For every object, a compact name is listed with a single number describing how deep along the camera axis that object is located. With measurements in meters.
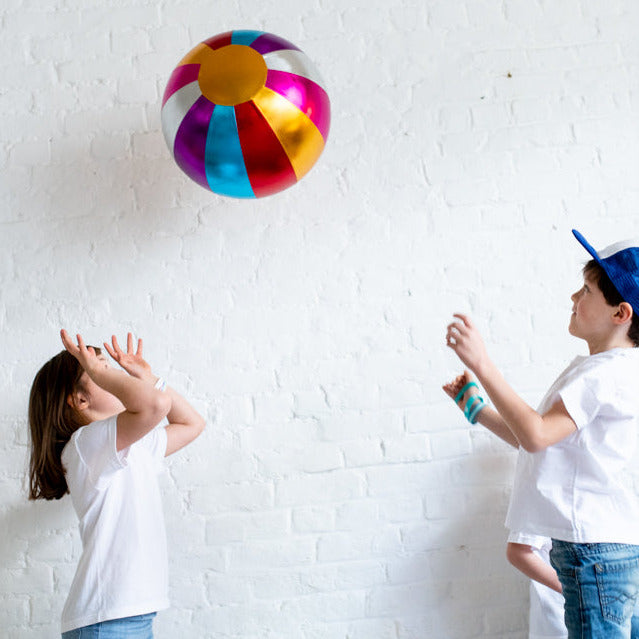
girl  1.40
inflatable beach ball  1.44
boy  1.39
